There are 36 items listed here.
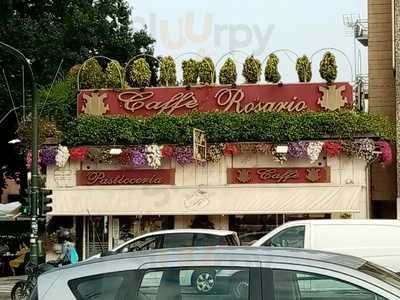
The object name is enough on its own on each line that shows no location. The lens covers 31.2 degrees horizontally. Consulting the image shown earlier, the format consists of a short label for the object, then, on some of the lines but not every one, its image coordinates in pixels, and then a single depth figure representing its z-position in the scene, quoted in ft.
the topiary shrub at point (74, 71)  80.55
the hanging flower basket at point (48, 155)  74.64
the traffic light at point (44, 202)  63.80
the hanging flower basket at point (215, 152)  71.87
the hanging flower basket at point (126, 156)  73.05
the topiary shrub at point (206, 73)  75.92
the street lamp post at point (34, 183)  61.52
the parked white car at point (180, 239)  49.14
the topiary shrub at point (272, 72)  74.74
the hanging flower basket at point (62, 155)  74.13
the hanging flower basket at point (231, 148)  71.51
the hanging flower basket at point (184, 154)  71.87
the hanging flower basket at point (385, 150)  69.72
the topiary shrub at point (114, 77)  77.36
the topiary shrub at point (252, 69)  75.36
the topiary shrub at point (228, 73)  75.41
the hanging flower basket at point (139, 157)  72.59
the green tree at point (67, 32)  100.48
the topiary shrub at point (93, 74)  77.92
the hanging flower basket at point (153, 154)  72.33
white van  42.75
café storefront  70.59
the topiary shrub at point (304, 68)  74.28
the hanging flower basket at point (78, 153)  73.72
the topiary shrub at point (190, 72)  76.07
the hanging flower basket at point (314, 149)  69.77
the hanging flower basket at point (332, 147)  69.72
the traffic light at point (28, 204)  62.85
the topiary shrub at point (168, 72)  77.26
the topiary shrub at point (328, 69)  73.36
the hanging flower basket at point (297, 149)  69.93
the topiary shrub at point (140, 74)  77.05
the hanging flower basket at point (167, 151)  72.13
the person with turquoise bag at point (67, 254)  54.90
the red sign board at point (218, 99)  72.90
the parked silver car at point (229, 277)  13.23
